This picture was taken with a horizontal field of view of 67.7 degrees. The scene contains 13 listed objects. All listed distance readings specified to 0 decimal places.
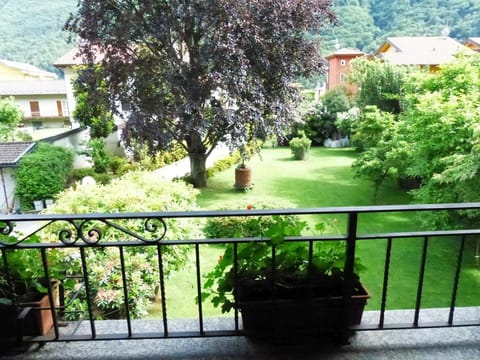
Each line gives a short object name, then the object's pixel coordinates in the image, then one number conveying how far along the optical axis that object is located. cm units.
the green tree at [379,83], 1175
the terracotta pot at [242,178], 883
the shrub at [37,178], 768
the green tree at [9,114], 1294
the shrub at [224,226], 539
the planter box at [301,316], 128
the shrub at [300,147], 1214
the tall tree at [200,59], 723
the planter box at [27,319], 128
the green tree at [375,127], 804
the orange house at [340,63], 1812
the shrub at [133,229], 291
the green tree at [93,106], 780
